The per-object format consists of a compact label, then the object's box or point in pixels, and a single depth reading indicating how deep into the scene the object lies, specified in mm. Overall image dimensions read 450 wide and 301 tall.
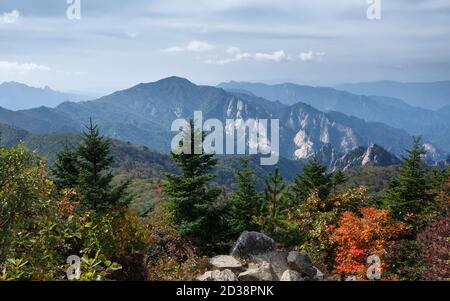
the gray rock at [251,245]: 25188
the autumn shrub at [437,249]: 14971
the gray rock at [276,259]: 24438
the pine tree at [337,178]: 48256
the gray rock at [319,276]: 24122
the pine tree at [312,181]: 46159
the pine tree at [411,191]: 37656
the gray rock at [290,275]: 20494
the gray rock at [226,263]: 22130
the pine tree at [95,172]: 33469
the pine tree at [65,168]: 39019
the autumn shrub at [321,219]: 31422
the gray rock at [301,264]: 24047
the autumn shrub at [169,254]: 20781
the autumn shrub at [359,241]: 26719
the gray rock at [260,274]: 20297
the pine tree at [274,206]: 31391
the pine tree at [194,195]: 29547
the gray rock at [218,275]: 18792
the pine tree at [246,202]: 31125
